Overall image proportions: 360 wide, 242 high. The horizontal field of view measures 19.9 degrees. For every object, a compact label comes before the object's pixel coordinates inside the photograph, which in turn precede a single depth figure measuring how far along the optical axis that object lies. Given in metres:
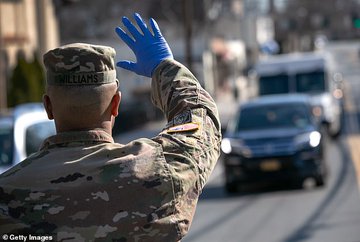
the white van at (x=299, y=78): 29.39
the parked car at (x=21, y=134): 12.27
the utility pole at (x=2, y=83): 33.12
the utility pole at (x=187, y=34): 36.32
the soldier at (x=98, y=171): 3.11
